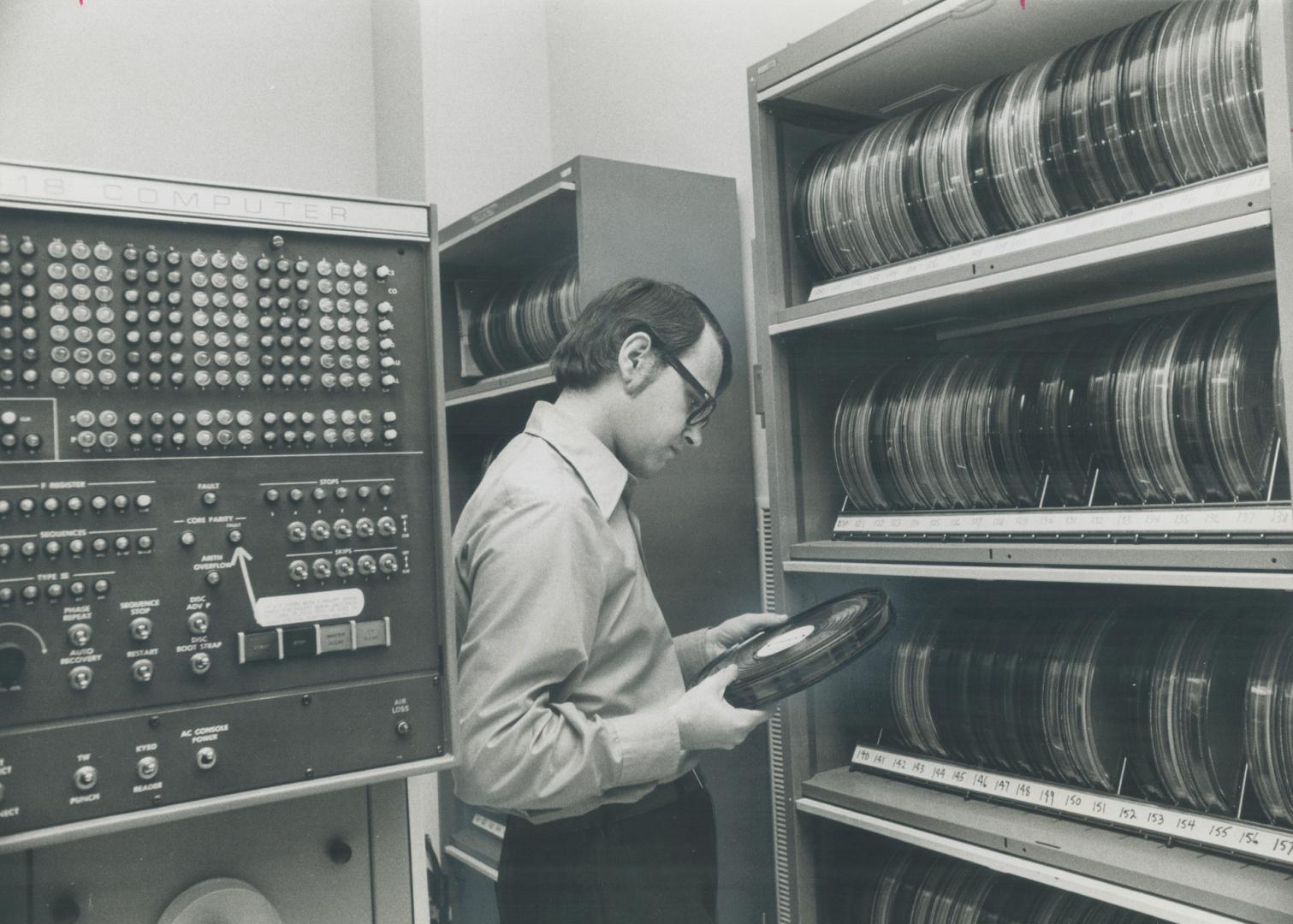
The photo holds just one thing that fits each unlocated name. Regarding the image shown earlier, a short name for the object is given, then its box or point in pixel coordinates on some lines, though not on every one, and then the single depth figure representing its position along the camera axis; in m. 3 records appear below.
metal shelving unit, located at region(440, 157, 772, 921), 2.07
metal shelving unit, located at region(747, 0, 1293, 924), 1.19
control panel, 0.82
